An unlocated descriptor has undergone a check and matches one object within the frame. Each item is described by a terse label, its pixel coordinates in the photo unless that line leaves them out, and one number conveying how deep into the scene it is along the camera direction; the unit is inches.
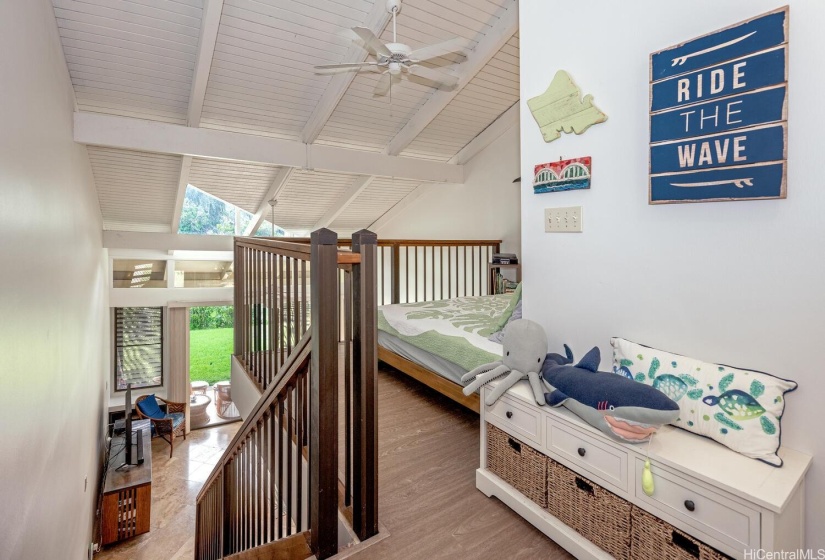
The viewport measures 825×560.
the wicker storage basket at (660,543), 43.6
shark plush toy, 47.3
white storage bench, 40.5
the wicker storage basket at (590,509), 51.1
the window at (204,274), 300.0
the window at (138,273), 281.0
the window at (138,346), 308.0
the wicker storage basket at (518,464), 61.8
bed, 90.7
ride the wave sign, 46.4
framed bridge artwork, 67.3
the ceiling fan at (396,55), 108.6
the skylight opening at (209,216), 260.2
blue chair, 268.2
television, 222.7
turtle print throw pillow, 45.2
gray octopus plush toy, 65.6
